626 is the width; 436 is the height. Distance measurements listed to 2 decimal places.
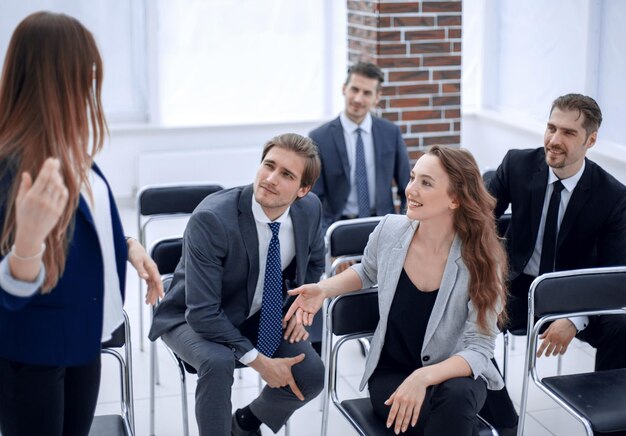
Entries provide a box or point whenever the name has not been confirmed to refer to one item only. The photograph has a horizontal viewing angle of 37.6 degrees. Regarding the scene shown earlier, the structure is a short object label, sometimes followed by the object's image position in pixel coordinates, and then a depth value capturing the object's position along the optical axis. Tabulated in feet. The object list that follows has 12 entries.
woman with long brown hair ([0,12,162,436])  5.84
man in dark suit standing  14.14
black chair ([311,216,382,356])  11.78
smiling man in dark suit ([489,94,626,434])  10.83
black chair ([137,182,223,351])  12.91
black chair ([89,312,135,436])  8.17
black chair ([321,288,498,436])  8.95
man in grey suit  9.37
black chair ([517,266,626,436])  9.25
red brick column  16.97
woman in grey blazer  8.70
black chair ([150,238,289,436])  11.08
